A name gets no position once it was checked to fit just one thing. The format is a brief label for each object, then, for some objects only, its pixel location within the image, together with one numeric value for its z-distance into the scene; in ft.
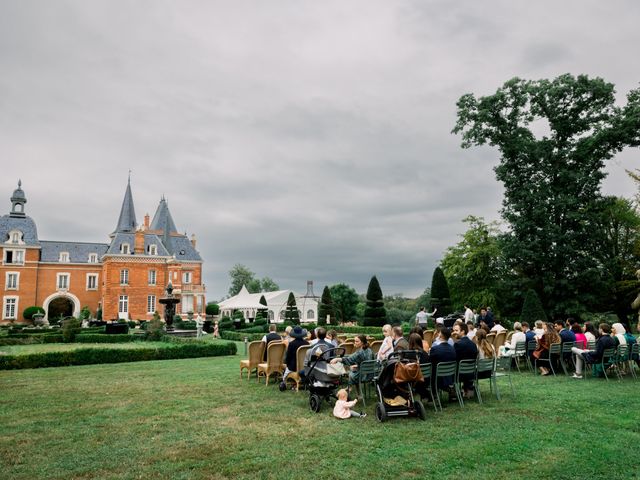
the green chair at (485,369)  27.73
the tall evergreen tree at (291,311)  121.90
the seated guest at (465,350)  27.27
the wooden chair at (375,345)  38.02
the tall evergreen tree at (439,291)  103.14
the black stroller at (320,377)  26.25
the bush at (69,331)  81.66
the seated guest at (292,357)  32.91
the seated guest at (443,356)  26.17
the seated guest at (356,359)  27.61
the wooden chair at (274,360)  35.22
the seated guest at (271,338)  38.38
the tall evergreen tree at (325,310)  130.72
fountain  91.53
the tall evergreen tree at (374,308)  108.47
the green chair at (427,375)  25.48
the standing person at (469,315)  64.54
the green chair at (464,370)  26.89
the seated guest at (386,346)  28.19
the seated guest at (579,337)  38.14
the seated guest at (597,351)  34.68
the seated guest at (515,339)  40.22
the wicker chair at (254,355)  38.22
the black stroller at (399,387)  23.20
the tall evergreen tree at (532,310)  78.16
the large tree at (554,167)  84.74
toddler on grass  24.41
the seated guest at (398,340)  25.01
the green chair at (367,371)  27.12
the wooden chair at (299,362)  32.65
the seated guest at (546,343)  38.01
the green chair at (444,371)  25.76
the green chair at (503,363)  29.45
